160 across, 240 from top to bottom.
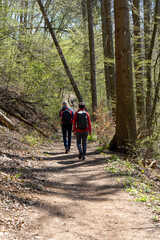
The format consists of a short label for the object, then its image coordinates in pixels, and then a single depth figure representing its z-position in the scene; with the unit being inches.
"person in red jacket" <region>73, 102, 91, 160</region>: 333.1
